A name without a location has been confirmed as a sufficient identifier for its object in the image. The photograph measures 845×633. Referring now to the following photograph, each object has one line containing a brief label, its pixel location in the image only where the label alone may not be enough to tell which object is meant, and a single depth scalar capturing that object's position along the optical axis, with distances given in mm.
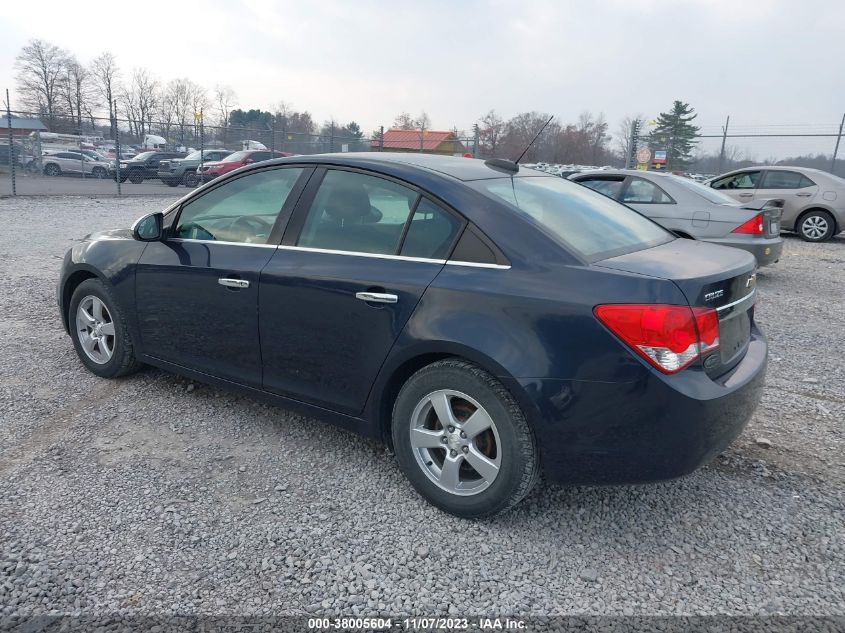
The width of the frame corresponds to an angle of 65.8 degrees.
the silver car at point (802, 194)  12695
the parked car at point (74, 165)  26938
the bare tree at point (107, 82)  73000
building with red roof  26839
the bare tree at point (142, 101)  71000
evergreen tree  23203
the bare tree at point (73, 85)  69000
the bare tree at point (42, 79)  67250
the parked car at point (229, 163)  23453
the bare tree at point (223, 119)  59219
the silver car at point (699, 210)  7730
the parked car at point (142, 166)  24969
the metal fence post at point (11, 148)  16272
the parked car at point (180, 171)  24141
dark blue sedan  2467
